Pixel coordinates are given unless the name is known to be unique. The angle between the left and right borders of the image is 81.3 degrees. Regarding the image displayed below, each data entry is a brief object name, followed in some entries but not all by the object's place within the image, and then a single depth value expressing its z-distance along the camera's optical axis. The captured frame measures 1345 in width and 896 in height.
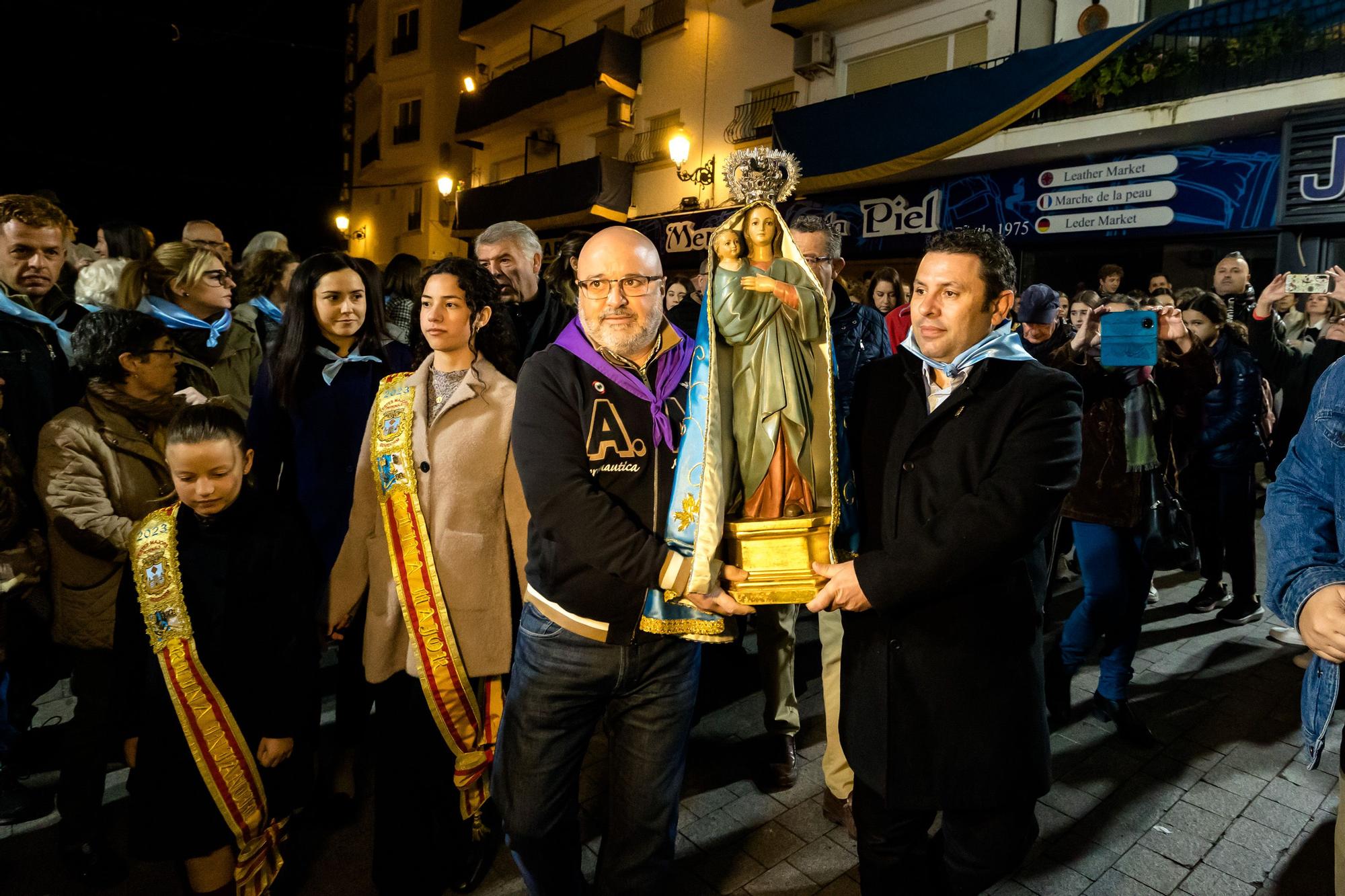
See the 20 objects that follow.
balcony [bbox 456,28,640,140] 17.41
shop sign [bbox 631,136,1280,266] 9.95
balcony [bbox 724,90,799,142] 15.23
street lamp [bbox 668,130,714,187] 14.98
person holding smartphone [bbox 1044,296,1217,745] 3.92
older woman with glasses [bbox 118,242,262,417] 3.81
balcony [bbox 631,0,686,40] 16.73
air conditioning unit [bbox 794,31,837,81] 14.02
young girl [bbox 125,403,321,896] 2.39
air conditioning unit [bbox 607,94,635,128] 18.09
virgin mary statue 2.08
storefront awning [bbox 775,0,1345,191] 9.41
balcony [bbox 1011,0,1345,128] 9.08
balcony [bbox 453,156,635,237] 17.62
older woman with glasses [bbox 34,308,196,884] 2.88
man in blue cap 4.45
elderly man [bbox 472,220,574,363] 3.71
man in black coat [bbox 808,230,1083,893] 1.99
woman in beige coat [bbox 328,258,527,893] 2.62
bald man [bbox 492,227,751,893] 2.11
